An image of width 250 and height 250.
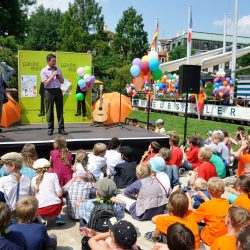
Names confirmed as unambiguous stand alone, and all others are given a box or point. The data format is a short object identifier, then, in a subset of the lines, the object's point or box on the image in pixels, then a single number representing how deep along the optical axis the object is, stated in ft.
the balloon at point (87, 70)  33.37
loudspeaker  30.81
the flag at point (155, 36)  82.07
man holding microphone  23.62
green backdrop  32.45
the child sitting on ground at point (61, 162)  16.55
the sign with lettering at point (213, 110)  56.04
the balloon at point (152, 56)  29.63
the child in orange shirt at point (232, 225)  8.85
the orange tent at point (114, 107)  33.17
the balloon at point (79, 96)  33.47
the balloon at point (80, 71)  32.68
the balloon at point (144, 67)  30.25
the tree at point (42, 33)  166.91
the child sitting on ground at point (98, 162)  17.75
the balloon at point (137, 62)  30.53
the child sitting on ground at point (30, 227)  9.18
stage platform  22.56
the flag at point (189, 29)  74.49
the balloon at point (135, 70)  30.40
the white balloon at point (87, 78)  32.58
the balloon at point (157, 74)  30.71
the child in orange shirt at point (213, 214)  11.80
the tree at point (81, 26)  137.05
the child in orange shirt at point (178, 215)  10.44
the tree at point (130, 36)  161.99
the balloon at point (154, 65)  29.63
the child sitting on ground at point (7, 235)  8.21
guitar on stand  32.53
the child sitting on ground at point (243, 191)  12.31
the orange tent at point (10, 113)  29.45
